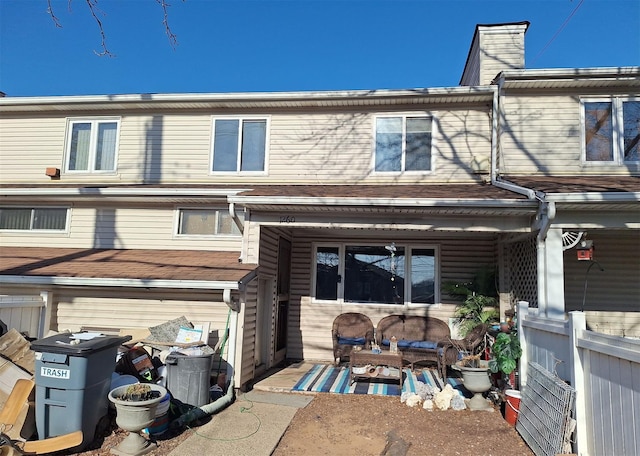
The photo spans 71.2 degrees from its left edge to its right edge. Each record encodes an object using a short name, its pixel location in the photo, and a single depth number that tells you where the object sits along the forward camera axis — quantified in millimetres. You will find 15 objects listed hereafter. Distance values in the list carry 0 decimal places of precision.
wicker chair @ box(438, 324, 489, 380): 7477
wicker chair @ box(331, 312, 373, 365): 8469
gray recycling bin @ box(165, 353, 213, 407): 5637
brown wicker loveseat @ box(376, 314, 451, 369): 8531
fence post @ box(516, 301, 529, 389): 5809
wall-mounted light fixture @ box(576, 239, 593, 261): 7043
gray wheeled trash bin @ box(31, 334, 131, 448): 4504
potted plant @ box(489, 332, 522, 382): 5812
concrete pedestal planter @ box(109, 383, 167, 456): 4379
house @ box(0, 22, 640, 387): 6762
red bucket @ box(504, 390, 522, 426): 5436
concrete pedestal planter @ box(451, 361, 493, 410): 5980
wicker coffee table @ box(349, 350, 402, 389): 7094
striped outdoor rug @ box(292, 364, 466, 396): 6889
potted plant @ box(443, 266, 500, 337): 8305
